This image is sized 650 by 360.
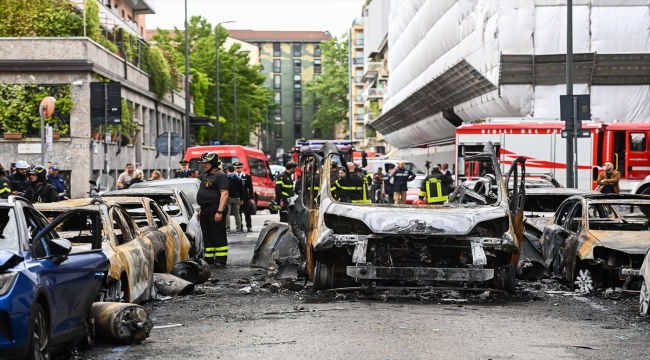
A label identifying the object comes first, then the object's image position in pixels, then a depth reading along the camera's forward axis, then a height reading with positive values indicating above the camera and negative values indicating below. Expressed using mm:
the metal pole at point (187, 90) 45250 +2423
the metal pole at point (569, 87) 27438 +1594
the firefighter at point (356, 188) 20328 -636
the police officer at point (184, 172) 31688 -553
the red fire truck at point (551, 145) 32688 +231
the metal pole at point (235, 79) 75606 +4949
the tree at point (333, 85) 129875 +7564
